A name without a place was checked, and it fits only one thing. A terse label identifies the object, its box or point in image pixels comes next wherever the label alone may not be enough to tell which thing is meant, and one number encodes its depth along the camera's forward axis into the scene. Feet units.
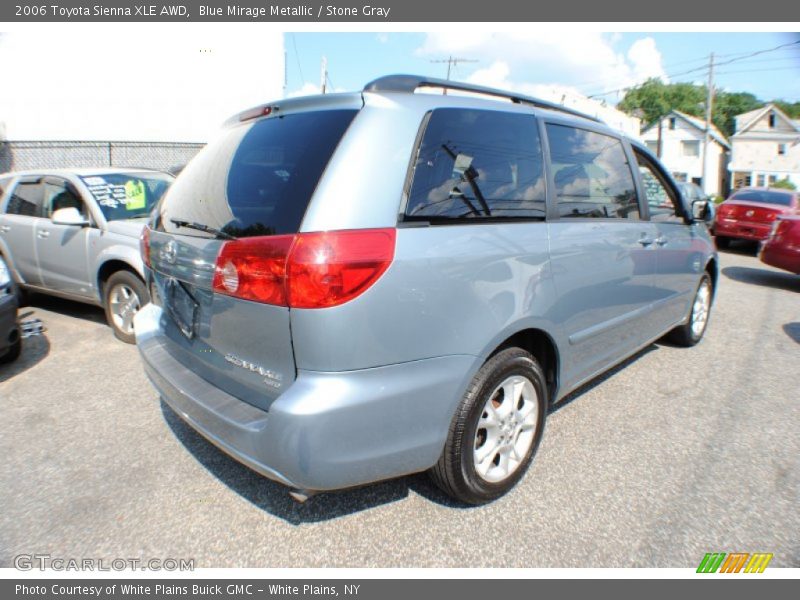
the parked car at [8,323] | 13.04
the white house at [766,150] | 138.72
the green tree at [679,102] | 231.50
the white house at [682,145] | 140.15
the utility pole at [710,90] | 106.73
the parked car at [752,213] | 36.35
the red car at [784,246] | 25.16
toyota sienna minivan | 5.90
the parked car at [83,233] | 15.29
